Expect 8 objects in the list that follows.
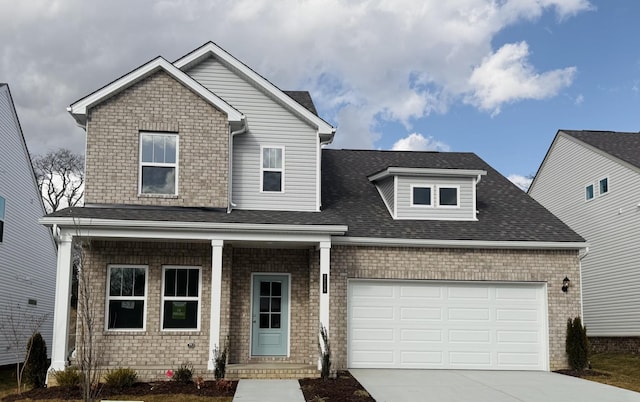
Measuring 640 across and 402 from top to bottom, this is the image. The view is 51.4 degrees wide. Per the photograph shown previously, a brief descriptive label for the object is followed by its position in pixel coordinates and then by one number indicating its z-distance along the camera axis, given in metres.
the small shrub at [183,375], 13.79
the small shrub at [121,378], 13.05
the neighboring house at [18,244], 21.06
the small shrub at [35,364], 13.64
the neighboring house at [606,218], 21.48
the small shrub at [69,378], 13.08
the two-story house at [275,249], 15.45
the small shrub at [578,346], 16.22
